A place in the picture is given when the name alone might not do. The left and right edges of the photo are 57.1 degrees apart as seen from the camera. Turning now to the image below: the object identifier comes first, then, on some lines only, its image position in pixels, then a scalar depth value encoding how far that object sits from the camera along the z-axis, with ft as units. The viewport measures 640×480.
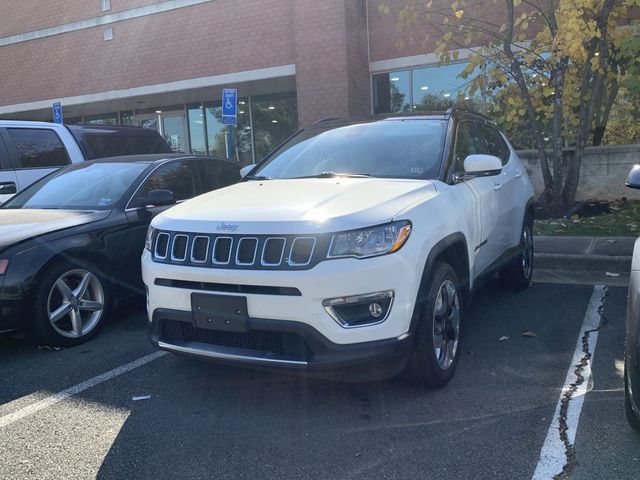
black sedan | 14.44
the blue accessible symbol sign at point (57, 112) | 39.75
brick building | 40.83
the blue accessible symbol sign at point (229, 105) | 29.60
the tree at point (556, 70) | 27.45
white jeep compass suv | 9.98
